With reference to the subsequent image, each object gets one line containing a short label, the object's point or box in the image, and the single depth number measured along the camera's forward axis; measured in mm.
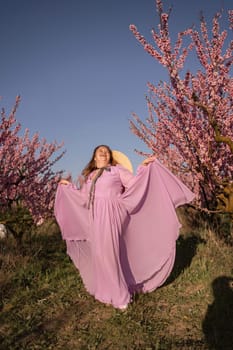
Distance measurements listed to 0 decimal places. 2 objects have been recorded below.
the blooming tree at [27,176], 7242
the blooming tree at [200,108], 4973
